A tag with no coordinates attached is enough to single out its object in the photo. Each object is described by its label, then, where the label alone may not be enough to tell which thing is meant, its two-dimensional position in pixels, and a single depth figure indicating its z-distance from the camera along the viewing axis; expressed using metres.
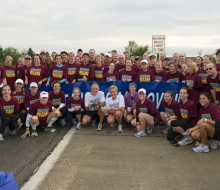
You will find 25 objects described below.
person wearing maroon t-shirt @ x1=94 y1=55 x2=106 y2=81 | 8.00
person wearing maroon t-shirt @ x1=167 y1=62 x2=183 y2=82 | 7.54
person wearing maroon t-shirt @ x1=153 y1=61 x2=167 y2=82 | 7.65
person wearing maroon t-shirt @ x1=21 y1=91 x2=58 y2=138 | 6.37
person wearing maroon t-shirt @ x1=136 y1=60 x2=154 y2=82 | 7.50
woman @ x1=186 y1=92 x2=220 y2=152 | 5.11
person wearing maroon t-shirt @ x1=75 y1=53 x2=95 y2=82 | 7.69
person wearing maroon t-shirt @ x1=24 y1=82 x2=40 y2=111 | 6.80
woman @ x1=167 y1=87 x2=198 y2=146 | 5.68
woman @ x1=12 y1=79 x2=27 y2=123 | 6.81
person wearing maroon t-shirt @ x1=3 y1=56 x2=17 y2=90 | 7.82
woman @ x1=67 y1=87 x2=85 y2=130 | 6.92
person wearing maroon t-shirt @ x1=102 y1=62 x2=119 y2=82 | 7.77
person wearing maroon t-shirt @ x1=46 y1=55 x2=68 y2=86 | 7.55
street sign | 10.74
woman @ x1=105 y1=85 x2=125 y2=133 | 6.66
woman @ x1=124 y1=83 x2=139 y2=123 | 7.00
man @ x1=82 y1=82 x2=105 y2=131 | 6.92
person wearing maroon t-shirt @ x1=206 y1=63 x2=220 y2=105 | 5.85
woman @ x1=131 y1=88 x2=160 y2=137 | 6.25
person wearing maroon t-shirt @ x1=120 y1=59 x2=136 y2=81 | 7.76
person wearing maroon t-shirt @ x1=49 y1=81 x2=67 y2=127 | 6.94
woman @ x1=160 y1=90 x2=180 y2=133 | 6.25
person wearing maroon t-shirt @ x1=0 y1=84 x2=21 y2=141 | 6.15
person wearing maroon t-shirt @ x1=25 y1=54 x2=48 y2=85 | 7.62
